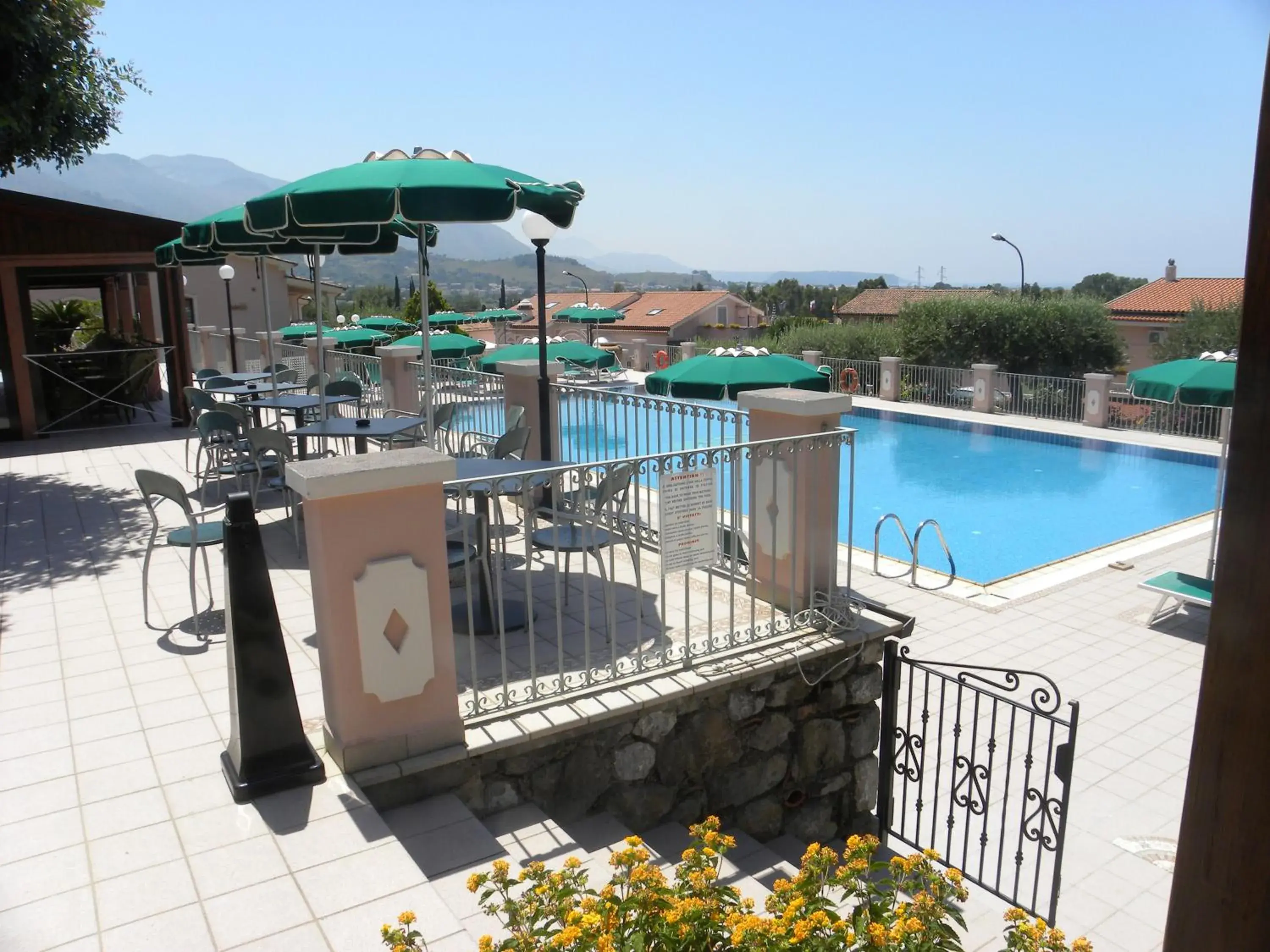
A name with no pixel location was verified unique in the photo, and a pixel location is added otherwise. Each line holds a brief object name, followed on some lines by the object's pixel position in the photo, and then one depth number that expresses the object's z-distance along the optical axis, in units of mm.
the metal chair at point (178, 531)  5359
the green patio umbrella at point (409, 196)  5074
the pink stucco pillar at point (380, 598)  3793
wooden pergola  11734
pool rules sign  4777
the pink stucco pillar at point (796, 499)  5398
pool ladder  9648
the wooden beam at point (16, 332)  11891
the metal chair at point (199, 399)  9578
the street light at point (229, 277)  14906
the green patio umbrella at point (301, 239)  7789
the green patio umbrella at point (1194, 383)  9188
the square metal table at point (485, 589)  4996
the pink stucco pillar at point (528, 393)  8703
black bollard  3789
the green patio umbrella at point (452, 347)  16203
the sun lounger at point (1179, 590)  8406
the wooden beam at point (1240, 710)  1164
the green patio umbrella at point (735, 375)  8375
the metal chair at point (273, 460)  7562
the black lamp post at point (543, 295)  7273
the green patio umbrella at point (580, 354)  16711
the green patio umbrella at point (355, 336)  17922
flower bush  2289
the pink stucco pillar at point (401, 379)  12117
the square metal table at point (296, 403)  9141
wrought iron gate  4891
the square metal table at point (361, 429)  7234
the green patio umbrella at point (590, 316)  30609
